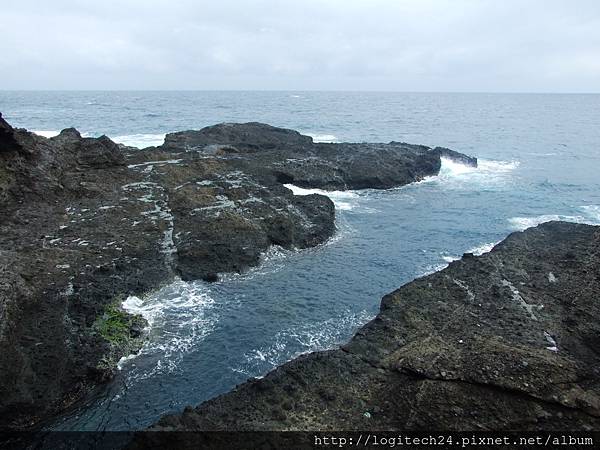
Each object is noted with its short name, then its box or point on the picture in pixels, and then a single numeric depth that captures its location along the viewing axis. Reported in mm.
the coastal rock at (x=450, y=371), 14336
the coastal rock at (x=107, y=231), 18375
